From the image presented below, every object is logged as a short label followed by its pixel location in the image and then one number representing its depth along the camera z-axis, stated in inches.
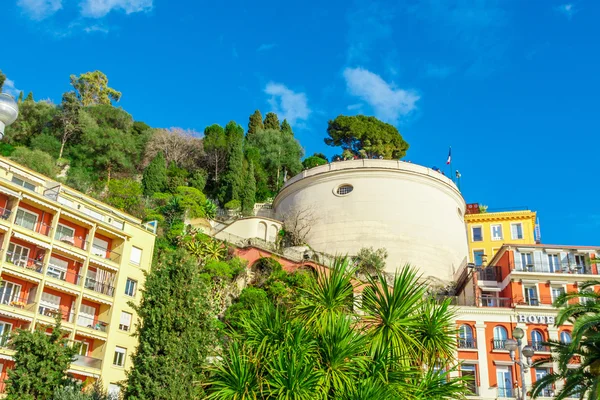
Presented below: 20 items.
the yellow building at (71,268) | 1257.4
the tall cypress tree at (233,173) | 2347.4
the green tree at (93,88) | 3034.0
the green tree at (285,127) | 3113.2
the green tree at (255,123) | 3117.6
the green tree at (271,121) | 3174.2
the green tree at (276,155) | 2741.1
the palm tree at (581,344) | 862.5
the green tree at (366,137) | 2805.1
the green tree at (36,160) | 1973.4
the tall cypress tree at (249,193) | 2302.7
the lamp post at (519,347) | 739.7
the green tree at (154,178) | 2208.4
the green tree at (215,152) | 2576.3
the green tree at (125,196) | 1866.4
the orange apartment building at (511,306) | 1491.1
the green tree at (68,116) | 2413.9
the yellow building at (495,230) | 2346.2
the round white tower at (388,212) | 1989.4
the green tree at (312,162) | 2818.7
